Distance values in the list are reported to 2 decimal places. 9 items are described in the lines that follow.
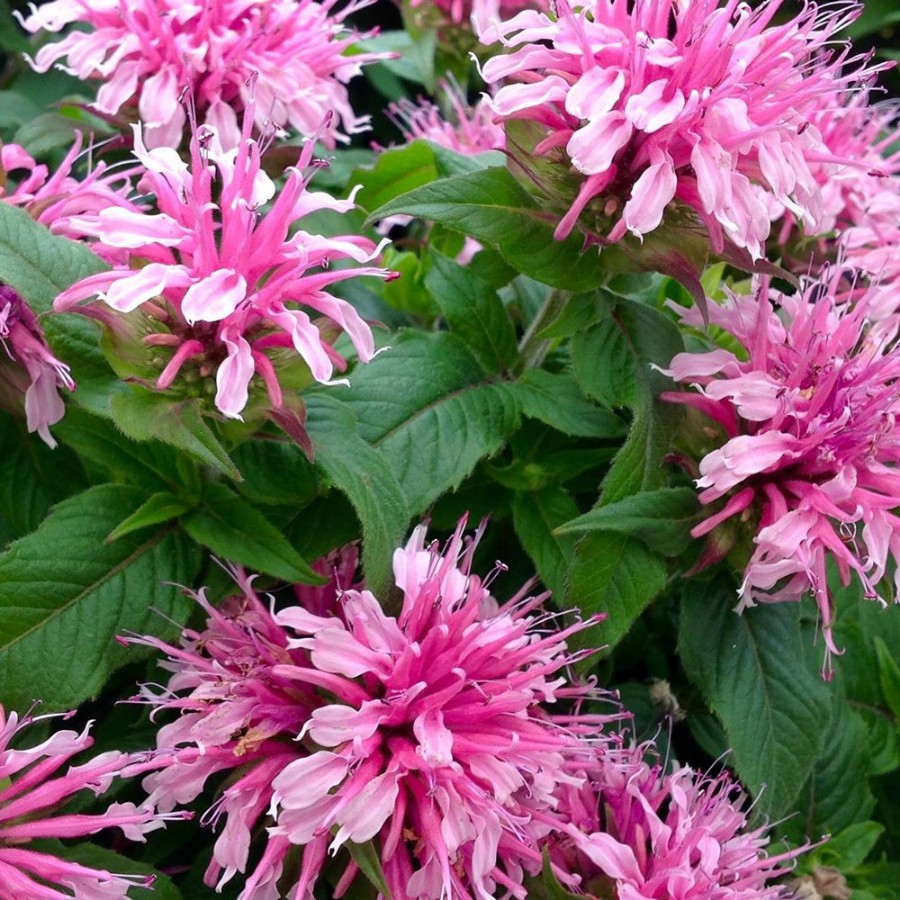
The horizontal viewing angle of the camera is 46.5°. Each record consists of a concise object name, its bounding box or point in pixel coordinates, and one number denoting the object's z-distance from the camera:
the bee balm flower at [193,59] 0.65
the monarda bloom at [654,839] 0.53
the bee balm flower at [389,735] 0.47
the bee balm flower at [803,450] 0.54
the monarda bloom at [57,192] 0.58
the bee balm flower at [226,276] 0.46
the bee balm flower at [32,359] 0.52
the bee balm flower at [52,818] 0.46
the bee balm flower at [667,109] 0.50
